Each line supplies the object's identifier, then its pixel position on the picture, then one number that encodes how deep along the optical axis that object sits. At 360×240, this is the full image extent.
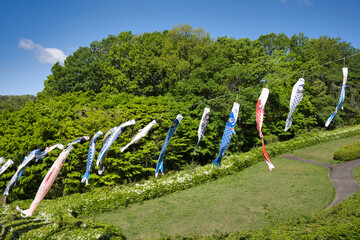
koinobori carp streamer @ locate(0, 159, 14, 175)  8.94
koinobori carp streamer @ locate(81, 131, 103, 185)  7.98
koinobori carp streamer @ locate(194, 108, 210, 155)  8.79
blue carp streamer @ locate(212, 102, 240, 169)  7.38
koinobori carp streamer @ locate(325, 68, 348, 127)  7.52
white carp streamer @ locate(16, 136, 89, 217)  6.55
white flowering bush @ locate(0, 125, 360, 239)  7.08
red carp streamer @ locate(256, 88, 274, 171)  7.26
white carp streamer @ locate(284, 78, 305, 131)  7.20
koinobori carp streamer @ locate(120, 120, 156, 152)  8.23
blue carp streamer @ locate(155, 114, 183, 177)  8.00
